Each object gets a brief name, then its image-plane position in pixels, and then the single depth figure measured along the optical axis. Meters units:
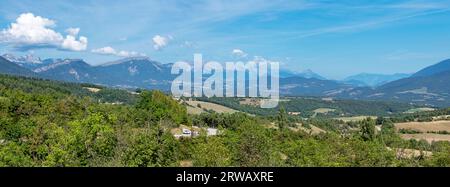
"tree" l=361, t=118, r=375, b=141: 102.81
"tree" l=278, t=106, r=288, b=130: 119.30
